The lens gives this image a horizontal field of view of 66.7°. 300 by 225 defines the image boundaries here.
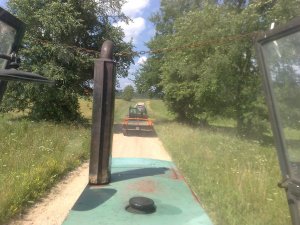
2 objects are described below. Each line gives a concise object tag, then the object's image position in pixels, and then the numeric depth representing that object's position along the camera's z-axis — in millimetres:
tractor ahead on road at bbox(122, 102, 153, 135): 12479
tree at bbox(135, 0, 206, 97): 19712
